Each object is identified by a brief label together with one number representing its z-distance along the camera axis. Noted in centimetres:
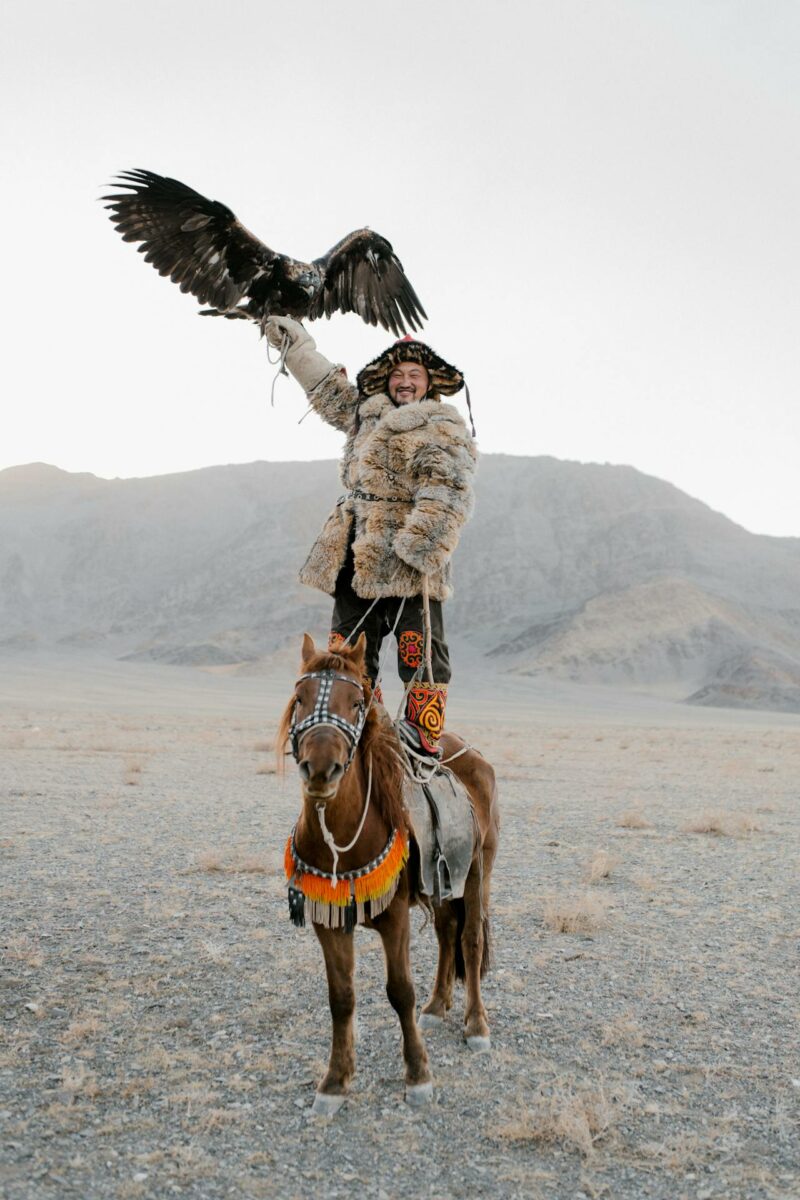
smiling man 442
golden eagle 568
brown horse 333
